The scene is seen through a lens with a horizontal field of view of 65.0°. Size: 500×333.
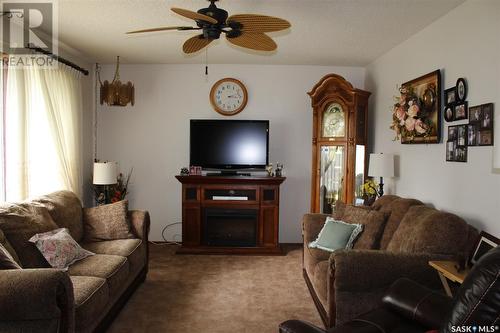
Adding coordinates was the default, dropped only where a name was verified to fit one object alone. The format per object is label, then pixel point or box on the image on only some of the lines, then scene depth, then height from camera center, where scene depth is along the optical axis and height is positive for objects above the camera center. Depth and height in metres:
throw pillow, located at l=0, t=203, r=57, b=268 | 2.73 -0.54
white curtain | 3.58 +0.24
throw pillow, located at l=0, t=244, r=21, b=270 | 2.27 -0.62
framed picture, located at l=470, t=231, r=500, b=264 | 2.32 -0.50
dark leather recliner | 1.43 -0.72
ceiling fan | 2.53 +0.91
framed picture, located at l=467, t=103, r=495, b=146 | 2.69 +0.27
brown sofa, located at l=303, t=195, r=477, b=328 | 2.55 -0.68
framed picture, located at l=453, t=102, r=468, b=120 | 3.01 +0.39
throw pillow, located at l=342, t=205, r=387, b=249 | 3.36 -0.58
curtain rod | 3.83 +1.05
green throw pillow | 3.49 -0.69
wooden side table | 2.21 -0.64
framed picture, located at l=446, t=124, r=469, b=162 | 2.99 +0.14
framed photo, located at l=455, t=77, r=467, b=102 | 3.01 +0.56
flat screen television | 5.23 +0.19
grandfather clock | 4.87 +0.22
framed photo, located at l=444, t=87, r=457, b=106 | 3.17 +0.54
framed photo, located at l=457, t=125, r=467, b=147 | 2.99 +0.20
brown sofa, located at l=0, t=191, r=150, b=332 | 2.05 -0.81
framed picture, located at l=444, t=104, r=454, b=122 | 3.19 +0.40
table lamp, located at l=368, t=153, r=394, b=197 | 4.08 -0.05
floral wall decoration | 3.42 +0.47
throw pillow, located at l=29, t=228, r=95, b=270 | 2.83 -0.69
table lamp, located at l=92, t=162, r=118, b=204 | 4.65 -0.21
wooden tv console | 5.07 -0.66
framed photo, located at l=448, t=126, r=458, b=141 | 3.13 +0.23
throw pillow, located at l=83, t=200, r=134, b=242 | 3.74 -0.65
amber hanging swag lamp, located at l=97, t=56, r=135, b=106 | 5.24 +0.86
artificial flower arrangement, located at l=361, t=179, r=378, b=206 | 4.37 -0.36
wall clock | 5.46 +0.85
